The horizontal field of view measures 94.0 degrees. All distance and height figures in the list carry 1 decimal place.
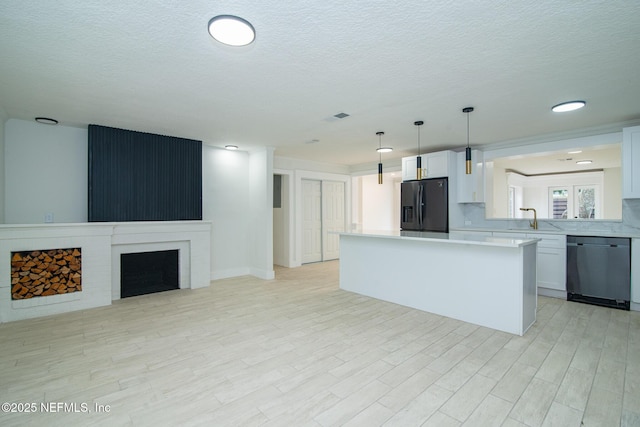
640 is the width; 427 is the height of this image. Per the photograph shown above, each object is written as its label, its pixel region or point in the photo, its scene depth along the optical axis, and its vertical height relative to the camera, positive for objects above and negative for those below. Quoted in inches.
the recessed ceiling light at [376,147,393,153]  221.5 +47.7
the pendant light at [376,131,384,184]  179.2 +49.0
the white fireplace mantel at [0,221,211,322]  139.3 -20.8
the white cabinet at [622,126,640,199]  150.7 +26.6
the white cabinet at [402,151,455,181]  215.6 +36.3
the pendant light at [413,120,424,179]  154.0 +48.8
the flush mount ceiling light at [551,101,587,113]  129.4 +47.6
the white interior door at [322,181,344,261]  300.5 -2.0
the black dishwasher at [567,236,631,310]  152.3 -30.2
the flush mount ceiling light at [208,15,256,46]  73.0 +46.8
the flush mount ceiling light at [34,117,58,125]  152.0 +48.0
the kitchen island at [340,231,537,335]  120.5 -29.0
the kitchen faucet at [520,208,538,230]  189.9 -6.8
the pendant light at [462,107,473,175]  135.0 +25.6
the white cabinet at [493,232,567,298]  169.3 -29.2
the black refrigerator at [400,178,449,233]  219.8 +6.3
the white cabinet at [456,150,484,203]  209.5 +23.6
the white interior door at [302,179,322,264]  285.4 -7.7
